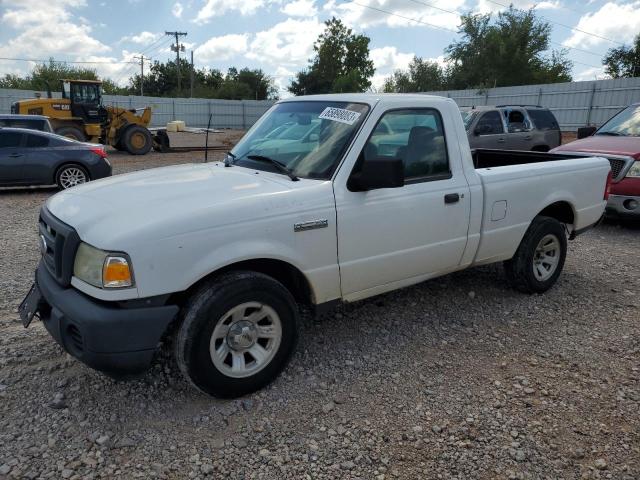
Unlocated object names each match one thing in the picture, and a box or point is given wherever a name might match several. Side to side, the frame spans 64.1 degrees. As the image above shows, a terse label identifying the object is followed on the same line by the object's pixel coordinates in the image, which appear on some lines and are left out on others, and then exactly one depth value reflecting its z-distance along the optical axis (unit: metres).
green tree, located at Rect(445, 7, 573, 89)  42.53
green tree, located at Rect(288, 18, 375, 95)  65.56
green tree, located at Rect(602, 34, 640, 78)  41.16
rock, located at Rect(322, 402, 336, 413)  3.18
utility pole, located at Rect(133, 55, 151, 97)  73.38
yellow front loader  18.61
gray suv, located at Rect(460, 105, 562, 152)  12.02
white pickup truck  2.78
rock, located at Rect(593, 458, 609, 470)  2.73
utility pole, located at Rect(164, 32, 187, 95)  62.50
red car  7.48
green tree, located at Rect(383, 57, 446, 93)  51.62
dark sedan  10.55
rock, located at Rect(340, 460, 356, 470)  2.69
